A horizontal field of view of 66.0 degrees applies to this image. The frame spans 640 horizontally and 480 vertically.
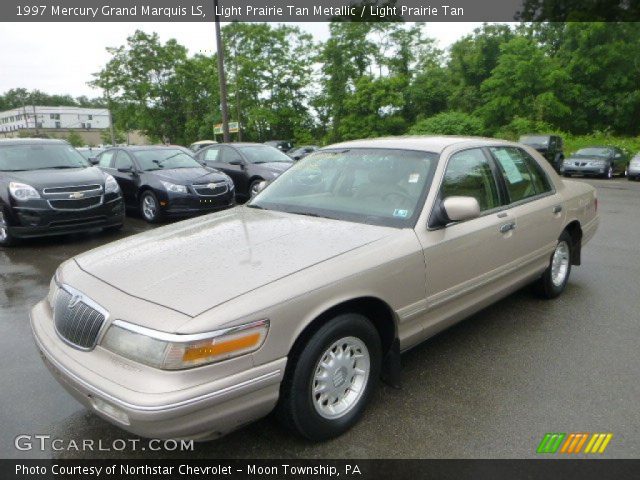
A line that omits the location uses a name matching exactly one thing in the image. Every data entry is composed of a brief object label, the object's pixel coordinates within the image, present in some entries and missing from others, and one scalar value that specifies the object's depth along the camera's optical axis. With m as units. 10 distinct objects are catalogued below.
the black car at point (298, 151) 26.81
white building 105.06
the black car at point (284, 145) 31.77
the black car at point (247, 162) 11.62
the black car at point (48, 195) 7.18
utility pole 16.26
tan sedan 2.16
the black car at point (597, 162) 19.30
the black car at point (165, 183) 9.34
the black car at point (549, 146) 21.78
